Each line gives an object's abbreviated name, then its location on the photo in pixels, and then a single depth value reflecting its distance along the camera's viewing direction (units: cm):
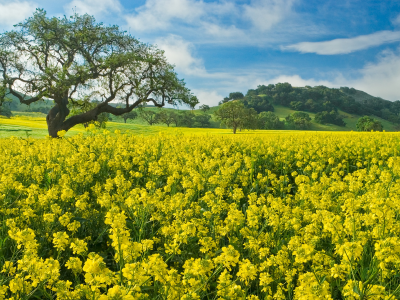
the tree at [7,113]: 8704
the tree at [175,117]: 10222
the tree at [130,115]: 7569
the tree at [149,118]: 7586
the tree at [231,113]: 6631
